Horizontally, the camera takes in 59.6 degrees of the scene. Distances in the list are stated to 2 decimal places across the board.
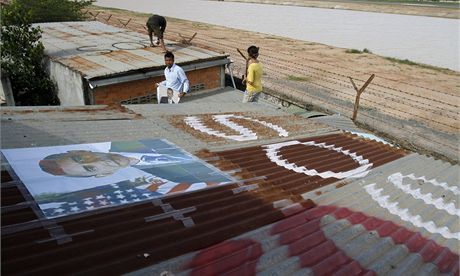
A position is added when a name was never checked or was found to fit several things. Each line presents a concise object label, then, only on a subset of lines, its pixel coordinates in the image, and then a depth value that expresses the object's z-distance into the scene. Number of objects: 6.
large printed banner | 3.49
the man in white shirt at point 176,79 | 8.68
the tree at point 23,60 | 10.23
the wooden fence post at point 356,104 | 9.88
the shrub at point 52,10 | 18.05
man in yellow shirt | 8.21
